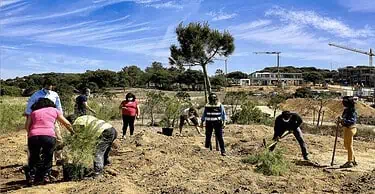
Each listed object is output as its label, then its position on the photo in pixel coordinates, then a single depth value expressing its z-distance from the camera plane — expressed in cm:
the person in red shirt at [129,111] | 1329
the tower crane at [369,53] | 11204
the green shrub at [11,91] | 4162
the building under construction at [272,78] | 13744
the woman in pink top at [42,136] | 711
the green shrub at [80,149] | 736
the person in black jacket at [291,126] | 1116
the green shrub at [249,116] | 2253
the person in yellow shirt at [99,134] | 747
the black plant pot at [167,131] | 1633
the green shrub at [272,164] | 898
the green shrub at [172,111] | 1927
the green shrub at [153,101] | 2289
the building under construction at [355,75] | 15171
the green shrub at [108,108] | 2192
